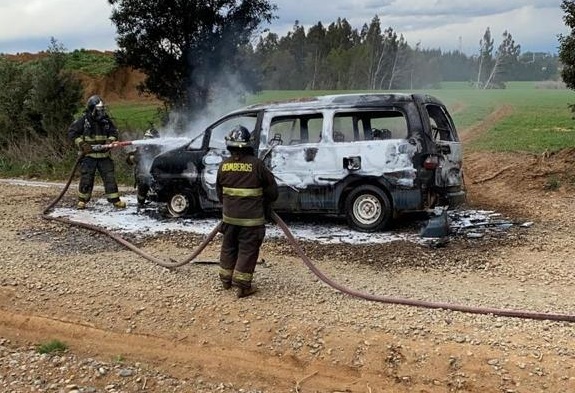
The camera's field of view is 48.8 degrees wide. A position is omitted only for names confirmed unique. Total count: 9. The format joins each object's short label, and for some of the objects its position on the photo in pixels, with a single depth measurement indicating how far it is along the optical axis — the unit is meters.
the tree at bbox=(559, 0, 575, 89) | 12.10
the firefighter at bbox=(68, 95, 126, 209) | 10.88
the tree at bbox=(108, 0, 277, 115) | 17.30
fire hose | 5.35
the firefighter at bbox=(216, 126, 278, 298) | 6.16
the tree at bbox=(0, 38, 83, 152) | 19.36
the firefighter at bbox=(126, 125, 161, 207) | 10.41
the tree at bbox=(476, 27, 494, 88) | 81.50
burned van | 8.41
